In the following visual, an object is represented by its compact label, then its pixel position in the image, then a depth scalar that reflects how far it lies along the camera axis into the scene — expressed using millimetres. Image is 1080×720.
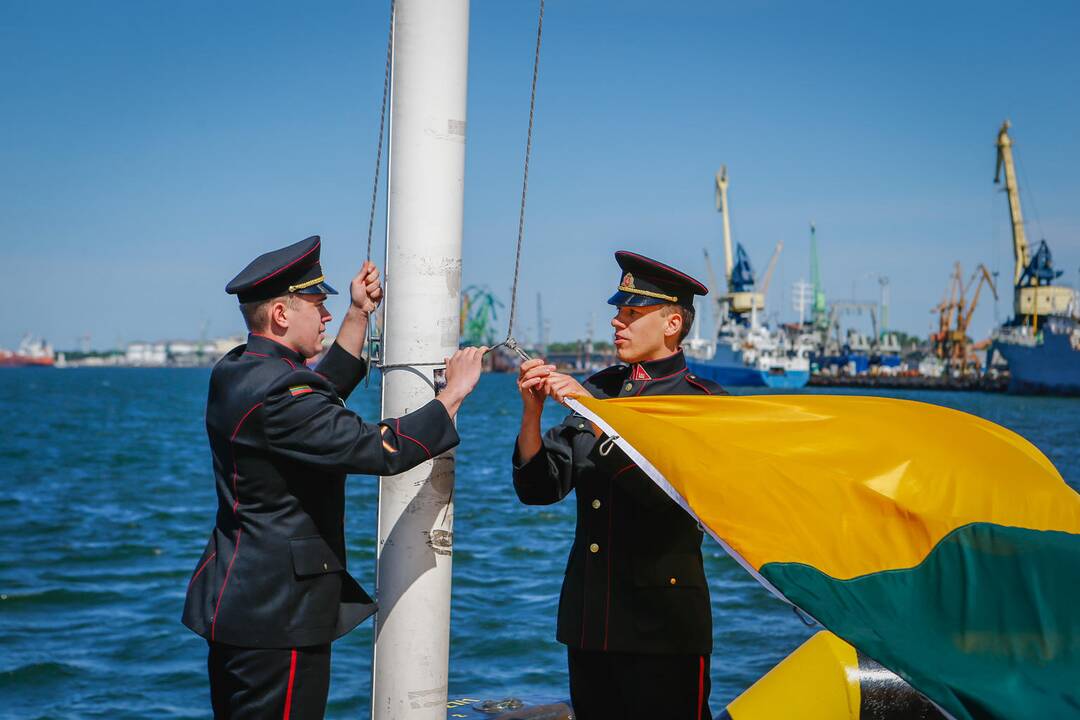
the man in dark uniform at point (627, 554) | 3721
